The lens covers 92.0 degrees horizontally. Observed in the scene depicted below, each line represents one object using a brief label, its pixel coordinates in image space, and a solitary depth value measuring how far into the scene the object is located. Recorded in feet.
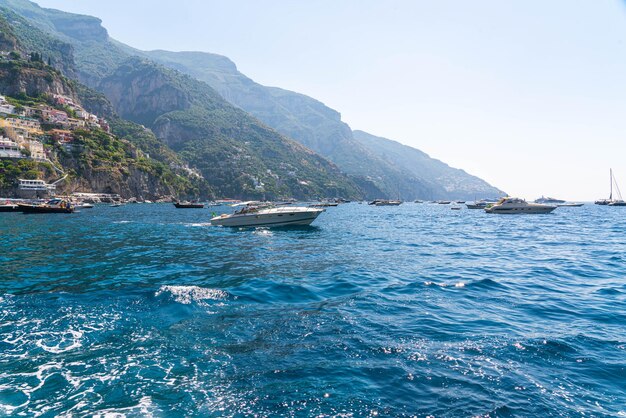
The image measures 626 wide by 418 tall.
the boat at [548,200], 619.96
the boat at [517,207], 219.61
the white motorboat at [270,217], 124.36
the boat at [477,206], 360.69
